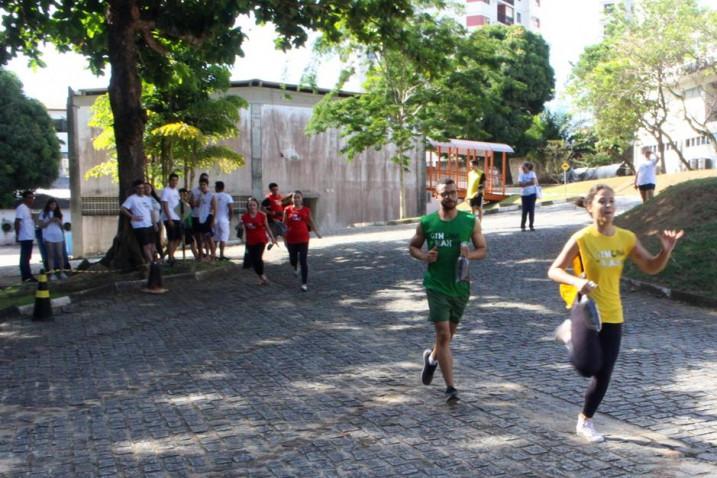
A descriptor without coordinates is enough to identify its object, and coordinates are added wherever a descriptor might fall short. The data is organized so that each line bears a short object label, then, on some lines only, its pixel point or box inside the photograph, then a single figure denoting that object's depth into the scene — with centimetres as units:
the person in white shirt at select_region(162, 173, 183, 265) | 1476
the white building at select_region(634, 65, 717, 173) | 3572
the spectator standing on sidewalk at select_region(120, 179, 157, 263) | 1326
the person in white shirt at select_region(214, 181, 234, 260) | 1549
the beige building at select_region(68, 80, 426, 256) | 2880
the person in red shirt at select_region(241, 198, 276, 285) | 1294
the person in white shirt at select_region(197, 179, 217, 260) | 1523
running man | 598
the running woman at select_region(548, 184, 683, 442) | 496
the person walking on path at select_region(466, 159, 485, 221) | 1780
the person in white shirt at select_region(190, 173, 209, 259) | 1536
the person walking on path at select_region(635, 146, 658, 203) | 1765
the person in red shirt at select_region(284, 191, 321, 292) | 1209
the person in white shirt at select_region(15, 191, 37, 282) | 1470
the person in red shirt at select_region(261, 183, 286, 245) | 1496
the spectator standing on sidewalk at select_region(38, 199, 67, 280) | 1472
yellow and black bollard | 1063
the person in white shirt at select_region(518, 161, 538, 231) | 1708
